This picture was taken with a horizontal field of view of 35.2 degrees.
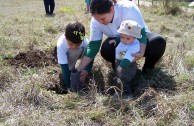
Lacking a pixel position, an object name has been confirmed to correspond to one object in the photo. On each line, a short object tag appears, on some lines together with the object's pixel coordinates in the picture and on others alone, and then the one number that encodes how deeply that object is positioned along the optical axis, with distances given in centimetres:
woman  302
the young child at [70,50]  311
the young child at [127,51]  281
